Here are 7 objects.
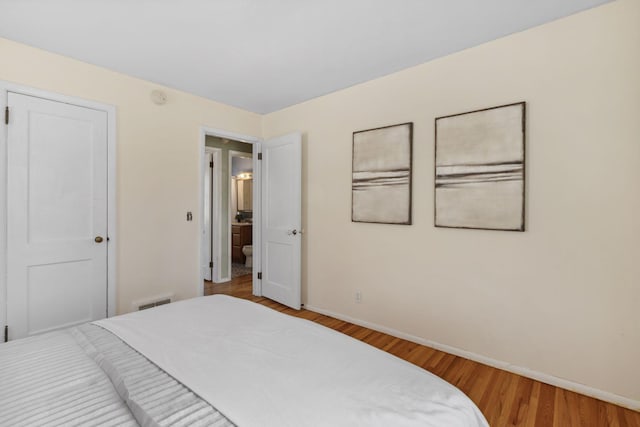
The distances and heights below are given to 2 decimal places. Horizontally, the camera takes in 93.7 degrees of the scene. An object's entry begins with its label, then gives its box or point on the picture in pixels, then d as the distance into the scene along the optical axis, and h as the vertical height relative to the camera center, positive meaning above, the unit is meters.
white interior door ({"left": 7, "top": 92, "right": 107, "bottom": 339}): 2.28 -0.05
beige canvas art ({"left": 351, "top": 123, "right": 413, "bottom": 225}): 2.69 +0.35
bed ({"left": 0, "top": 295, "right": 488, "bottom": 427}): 0.87 -0.59
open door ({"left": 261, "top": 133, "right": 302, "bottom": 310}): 3.46 -0.09
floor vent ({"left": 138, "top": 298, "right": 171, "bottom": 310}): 2.91 -0.94
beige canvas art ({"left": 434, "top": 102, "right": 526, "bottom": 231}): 2.12 +0.33
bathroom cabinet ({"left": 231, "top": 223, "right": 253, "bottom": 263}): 6.09 -0.56
